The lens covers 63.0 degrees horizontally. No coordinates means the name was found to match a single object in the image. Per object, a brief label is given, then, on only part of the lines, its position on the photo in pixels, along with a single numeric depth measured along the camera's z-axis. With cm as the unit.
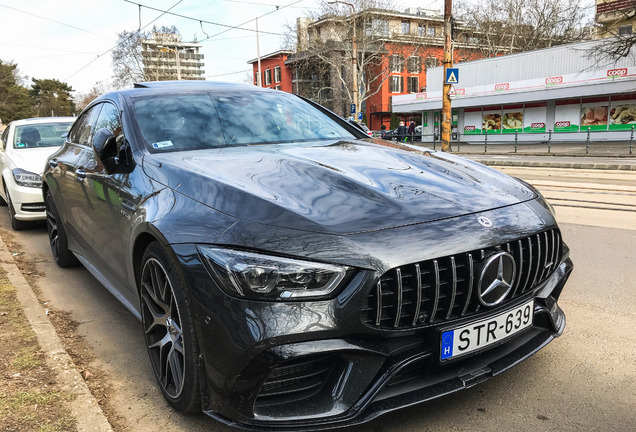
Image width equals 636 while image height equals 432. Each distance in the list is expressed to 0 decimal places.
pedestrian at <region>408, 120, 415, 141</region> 3241
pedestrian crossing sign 1722
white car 658
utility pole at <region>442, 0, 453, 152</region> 1738
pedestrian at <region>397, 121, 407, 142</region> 3338
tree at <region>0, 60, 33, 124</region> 7541
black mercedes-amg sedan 183
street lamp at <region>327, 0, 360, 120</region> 3101
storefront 2719
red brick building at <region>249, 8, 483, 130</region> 4050
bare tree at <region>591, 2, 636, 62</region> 2292
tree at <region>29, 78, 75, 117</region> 9412
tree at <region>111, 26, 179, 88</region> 5203
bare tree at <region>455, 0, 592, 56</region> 4262
